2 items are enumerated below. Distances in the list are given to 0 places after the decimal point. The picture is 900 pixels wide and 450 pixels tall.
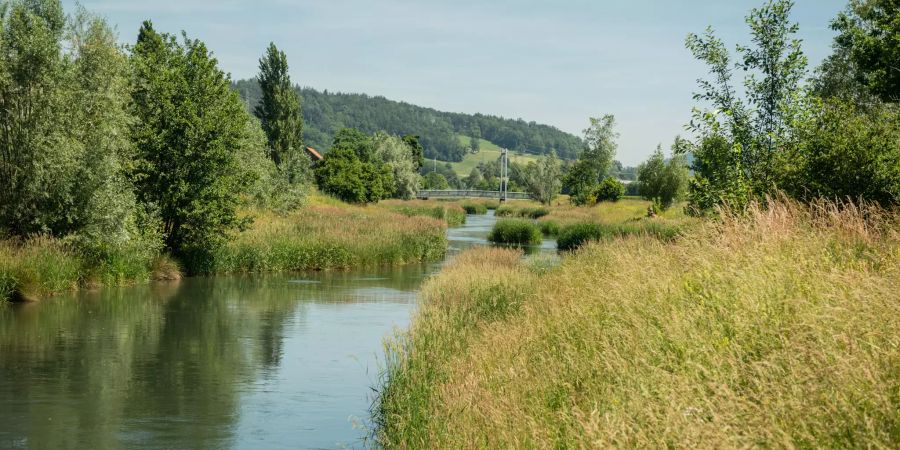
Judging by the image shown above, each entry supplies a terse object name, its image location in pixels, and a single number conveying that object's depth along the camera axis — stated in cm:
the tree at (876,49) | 2556
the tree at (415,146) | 13250
